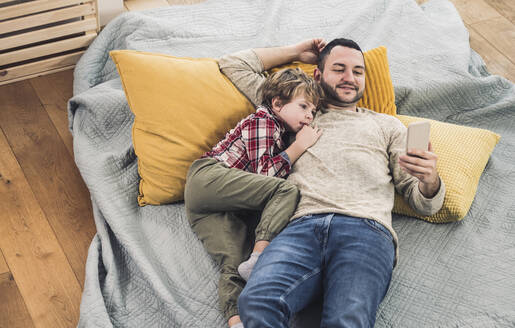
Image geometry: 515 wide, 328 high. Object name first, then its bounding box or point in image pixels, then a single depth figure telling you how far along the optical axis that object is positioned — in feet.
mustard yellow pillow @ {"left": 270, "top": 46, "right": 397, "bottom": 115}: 6.16
